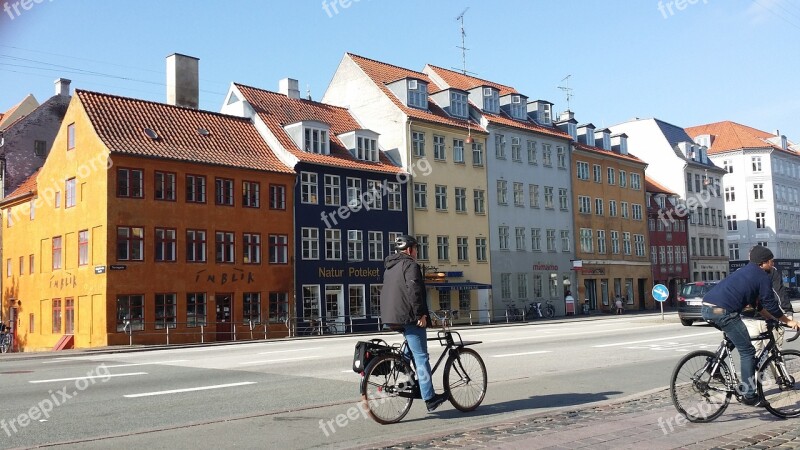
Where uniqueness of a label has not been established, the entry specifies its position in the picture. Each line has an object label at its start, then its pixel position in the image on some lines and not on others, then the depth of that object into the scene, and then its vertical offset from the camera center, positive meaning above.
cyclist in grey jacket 8.52 +0.01
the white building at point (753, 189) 82.44 +10.54
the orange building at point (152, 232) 33.38 +3.61
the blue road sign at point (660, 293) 33.62 +0.20
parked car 28.78 -0.15
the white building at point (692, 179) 70.81 +10.19
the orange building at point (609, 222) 58.72 +5.75
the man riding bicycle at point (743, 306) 8.24 -0.11
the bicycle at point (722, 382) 8.27 -0.86
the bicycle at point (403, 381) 8.55 -0.79
